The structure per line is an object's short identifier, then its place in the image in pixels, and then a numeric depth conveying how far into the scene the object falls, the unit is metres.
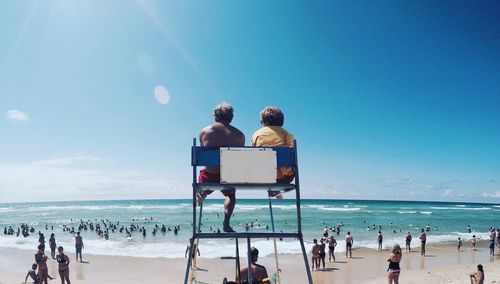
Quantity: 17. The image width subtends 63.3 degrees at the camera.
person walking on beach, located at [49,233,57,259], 25.41
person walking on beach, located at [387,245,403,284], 10.70
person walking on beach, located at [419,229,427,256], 25.58
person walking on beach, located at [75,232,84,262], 23.33
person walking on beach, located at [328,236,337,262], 23.22
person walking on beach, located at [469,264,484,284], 13.63
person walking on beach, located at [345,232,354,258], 25.16
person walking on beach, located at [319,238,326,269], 21.03
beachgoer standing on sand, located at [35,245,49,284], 15.15
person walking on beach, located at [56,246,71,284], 14.52
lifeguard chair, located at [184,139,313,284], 3.62
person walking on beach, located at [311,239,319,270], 20.66
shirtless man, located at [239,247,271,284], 5.31
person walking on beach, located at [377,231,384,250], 28.35
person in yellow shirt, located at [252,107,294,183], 4.18
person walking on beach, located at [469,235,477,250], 29.72
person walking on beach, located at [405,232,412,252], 27.34
